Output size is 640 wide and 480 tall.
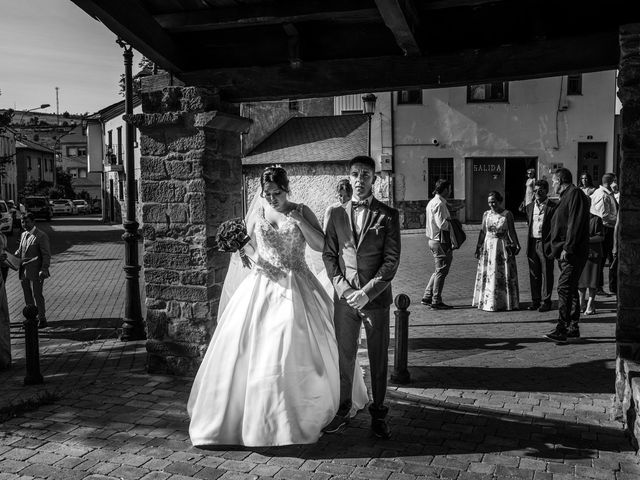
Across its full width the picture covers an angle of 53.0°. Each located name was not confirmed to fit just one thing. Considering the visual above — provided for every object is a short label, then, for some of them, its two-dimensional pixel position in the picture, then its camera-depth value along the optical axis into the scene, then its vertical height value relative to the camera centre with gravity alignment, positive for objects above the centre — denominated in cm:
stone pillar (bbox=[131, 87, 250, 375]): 674 -16
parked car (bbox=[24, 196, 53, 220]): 4459 -27
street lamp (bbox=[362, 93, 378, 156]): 2253 +336
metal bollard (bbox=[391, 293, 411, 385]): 632 -147
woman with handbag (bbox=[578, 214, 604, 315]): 969 -115
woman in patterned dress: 1008 -106
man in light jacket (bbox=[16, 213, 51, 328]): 1013 -97
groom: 503 -58
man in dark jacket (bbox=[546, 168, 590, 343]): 771 -64
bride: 478 -118
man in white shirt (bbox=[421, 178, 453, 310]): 1030 -64
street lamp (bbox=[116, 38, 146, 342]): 898 -89
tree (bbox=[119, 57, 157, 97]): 2816 +559
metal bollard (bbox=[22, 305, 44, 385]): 675 -152
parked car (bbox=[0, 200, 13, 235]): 2900 -74
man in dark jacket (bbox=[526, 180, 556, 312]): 973 -92
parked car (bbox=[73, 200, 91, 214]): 6108 -42
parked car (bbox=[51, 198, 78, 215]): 5772 -46
